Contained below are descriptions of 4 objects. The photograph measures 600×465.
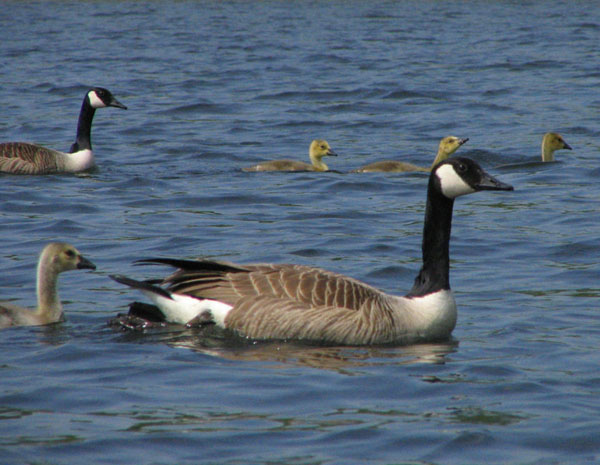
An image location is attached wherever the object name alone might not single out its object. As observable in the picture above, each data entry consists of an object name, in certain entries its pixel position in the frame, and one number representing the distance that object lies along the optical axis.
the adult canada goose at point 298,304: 16.61
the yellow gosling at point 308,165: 31.66
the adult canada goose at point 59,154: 31.78
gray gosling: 17.00
